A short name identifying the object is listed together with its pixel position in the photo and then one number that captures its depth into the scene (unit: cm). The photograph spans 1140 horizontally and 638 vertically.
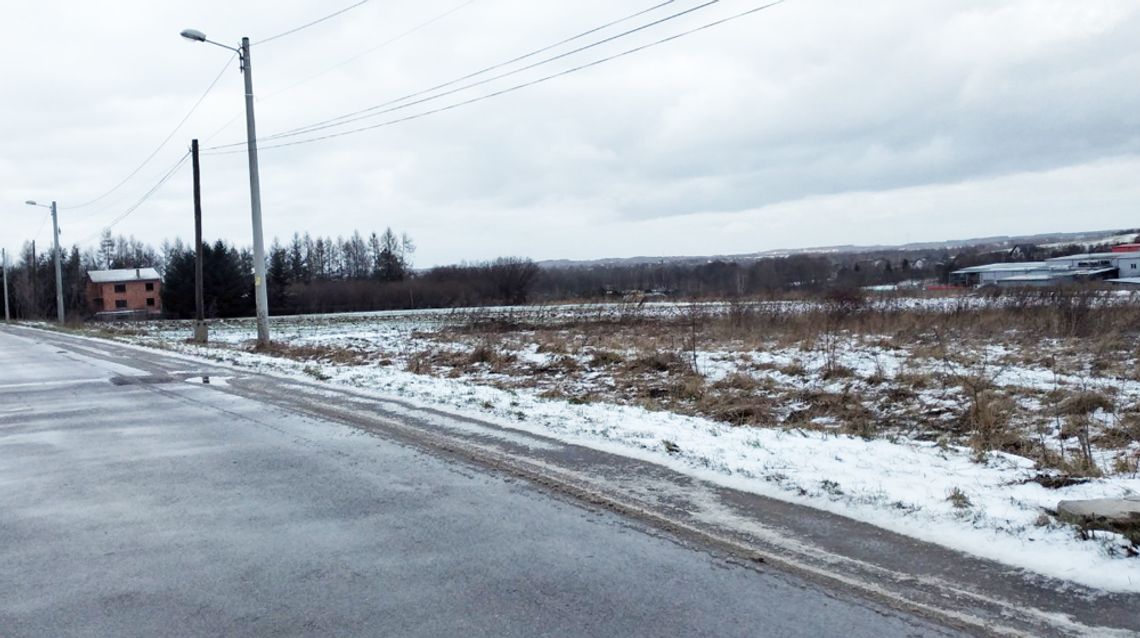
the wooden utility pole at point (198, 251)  3272
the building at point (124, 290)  10544
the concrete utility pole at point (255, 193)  2478
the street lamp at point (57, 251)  6031
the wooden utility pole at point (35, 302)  10012
